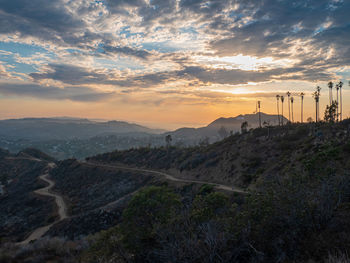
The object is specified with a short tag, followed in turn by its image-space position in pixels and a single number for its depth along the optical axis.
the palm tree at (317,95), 73.94
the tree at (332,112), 69.62
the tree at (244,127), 79.74
